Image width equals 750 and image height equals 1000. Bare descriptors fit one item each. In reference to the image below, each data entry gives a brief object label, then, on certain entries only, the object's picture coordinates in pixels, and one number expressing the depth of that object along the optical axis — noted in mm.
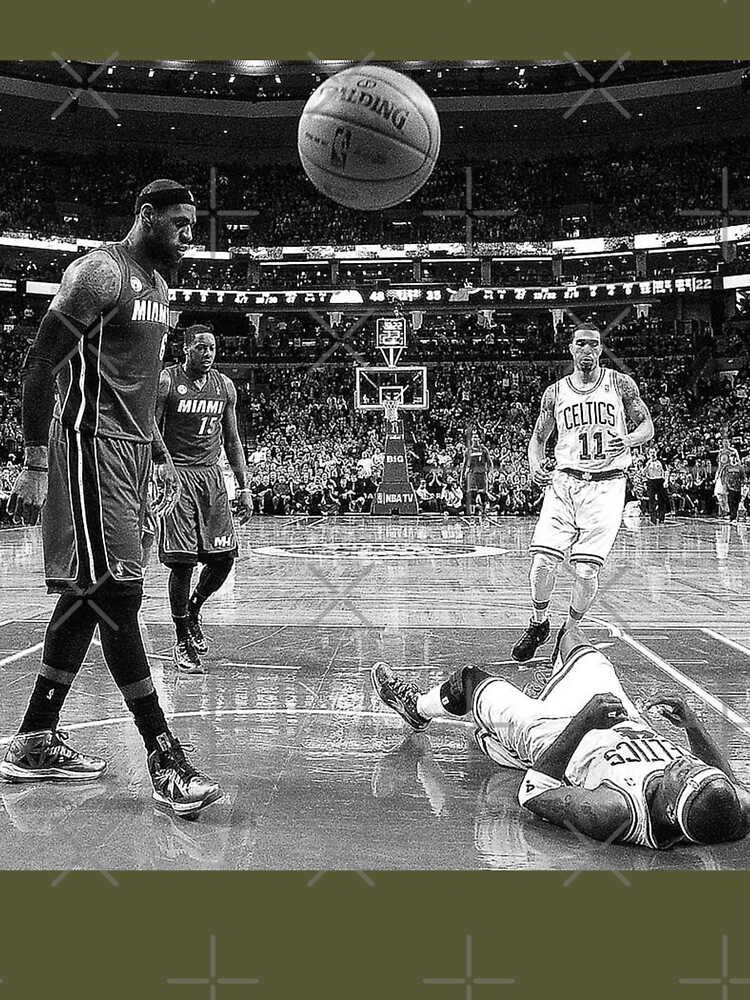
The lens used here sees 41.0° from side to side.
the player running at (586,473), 5656
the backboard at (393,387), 23625
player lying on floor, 2461
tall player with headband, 2941
